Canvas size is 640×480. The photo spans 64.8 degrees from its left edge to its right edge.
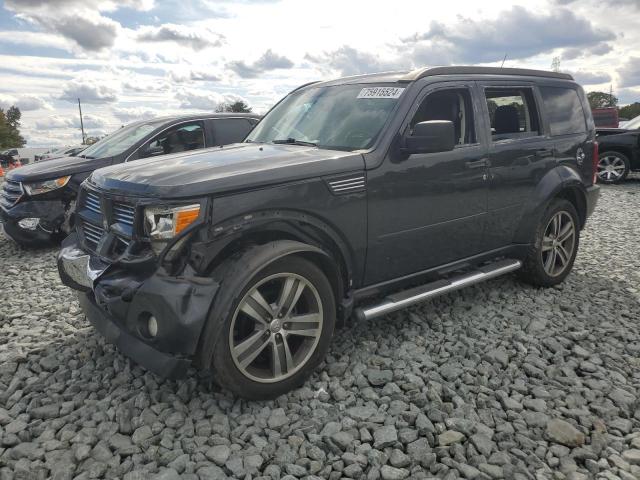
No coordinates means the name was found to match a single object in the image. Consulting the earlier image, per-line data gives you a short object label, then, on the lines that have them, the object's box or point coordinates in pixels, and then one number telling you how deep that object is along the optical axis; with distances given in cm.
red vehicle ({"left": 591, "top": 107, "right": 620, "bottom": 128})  1638
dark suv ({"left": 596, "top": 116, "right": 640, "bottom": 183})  1189
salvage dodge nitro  272
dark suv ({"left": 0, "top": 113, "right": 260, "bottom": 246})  648
